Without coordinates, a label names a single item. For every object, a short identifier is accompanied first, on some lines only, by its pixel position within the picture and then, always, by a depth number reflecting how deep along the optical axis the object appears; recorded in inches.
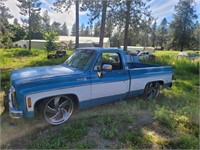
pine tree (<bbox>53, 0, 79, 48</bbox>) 480.0
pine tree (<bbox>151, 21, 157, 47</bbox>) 2399.9
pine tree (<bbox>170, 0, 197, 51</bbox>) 1306.6
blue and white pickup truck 120.6
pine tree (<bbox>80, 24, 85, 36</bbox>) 3063.6
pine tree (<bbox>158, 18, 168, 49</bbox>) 2234.4
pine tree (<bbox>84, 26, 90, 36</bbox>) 2947.5
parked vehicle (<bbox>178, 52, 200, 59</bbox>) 858.8
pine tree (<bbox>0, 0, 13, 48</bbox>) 676.8
